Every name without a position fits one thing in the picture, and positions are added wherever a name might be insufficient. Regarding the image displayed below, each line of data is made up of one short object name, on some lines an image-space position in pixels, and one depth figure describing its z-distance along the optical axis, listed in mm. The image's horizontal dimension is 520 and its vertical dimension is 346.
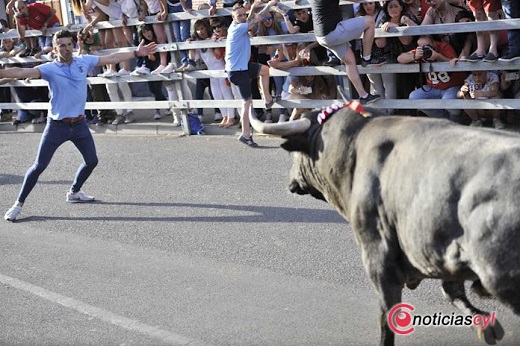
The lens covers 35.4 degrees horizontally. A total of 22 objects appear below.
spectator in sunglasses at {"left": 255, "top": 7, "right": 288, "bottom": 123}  12062
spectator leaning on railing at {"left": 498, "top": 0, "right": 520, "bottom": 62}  9711
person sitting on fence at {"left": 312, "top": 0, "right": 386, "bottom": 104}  10523
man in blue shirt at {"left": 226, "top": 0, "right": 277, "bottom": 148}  11398
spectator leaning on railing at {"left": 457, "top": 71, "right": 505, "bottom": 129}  10234
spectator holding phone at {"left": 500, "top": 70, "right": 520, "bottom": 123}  10050
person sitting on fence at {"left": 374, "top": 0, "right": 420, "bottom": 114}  10648
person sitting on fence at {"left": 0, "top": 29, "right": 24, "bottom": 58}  15902
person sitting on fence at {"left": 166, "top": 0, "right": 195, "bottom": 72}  13031
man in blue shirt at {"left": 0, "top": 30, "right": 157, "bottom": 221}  9102
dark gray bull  3830
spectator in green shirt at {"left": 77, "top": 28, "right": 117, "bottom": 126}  14172
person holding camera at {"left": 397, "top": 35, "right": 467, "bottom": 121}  10445
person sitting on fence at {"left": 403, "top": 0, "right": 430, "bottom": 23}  10711
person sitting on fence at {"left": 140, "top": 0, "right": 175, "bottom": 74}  13289
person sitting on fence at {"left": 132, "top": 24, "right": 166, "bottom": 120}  13398
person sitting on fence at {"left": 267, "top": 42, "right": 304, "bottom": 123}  11797
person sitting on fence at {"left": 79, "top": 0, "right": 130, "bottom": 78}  13953
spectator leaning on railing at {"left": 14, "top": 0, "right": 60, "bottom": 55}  15254
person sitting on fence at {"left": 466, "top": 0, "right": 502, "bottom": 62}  9977
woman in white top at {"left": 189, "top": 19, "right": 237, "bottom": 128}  12711
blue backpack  13227
